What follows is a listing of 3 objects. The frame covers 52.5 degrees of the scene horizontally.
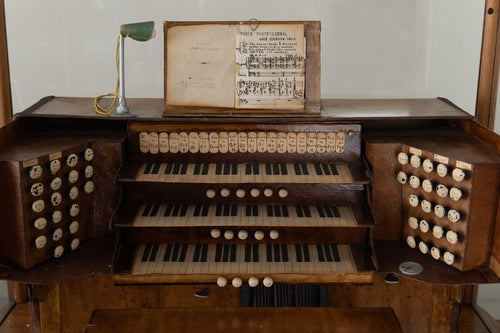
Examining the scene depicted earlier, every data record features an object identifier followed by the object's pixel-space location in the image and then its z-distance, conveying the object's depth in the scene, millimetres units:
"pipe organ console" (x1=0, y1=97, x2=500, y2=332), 2504
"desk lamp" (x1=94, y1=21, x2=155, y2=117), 2668
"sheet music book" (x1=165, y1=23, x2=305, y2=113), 2672
